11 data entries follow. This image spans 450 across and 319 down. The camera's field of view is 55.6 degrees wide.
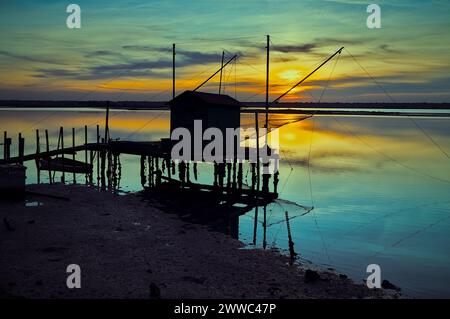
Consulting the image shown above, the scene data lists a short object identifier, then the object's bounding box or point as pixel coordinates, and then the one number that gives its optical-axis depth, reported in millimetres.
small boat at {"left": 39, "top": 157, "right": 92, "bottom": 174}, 36750
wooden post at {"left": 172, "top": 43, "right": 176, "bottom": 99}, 49125
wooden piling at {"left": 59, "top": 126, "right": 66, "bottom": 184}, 35534
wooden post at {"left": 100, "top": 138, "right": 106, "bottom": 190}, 33112
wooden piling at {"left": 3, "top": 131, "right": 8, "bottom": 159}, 34731
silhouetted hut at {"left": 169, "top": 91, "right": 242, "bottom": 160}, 36500
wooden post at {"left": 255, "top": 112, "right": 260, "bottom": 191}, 33219
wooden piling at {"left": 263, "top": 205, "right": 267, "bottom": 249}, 19862
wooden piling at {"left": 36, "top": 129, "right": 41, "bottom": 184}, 35050
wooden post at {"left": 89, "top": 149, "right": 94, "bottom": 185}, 35650
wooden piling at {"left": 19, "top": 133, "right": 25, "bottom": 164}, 30500
